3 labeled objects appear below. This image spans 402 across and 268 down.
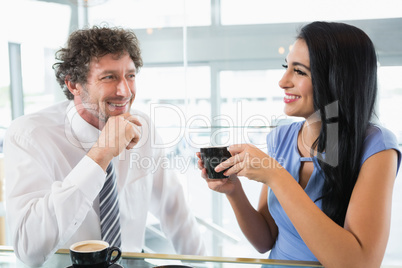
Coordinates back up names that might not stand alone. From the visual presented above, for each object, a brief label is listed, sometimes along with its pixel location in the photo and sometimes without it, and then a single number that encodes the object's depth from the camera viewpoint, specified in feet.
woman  3.53
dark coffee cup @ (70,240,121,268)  3.01
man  4.10
